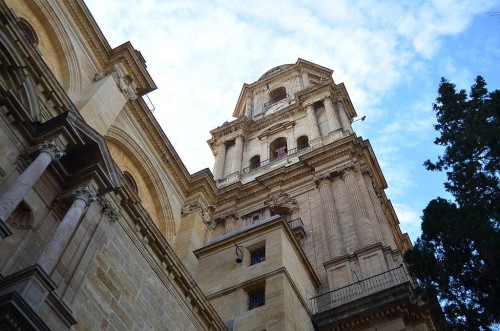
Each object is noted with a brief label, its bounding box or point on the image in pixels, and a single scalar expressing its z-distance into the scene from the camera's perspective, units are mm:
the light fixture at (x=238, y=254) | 17797
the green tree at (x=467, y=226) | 11133
